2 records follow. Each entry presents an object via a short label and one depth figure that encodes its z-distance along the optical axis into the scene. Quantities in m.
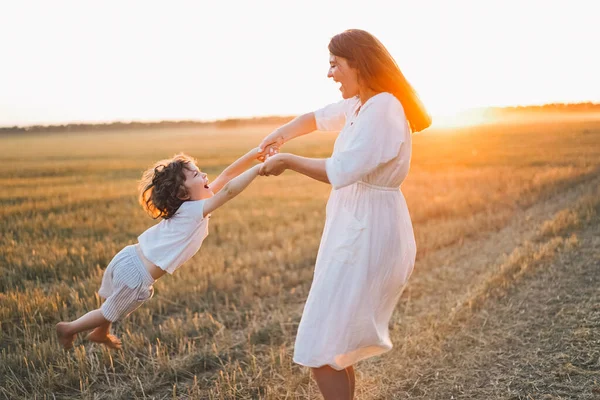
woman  2.84
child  3.62
